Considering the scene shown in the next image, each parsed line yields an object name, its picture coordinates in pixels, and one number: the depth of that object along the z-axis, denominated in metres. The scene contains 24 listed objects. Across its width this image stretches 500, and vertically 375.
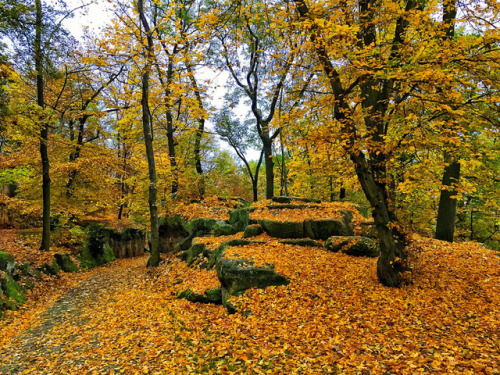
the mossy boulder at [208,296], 7.21
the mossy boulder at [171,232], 14.81
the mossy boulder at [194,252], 10.33
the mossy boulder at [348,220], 10.16
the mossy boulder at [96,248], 15.45
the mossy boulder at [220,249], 8.77
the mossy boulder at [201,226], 12.88
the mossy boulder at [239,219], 12.73
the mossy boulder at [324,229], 9.84
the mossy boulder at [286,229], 10.03
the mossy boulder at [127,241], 18.36
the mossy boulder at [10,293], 7.57
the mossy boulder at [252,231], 10.57
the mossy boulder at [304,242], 9.19
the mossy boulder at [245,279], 6.77
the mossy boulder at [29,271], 9.68
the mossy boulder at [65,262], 12.32
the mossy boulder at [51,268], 10.83
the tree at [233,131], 18.19
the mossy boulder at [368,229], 9.90
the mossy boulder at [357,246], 8.48
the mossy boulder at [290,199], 12.70
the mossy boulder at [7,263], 8.48
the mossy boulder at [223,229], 12.53
